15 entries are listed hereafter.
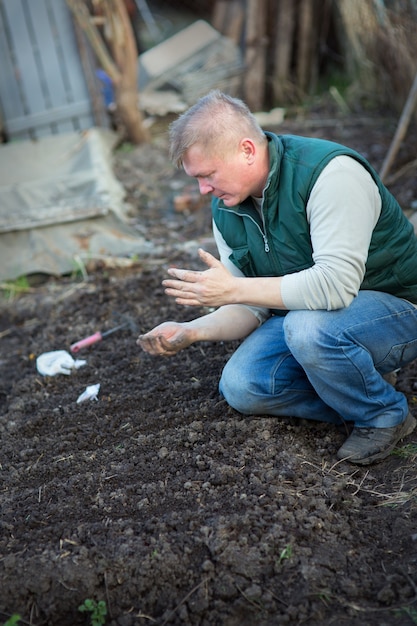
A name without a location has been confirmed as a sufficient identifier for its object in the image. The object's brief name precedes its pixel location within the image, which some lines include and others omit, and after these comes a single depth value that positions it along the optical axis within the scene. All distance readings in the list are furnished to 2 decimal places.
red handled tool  3.71
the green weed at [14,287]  4.78
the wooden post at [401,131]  5.05
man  2.29
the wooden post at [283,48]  7.55
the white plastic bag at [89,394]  3.20
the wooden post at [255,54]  7.45
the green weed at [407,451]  2.60
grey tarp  4.95
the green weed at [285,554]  2.09
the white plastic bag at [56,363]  3.54
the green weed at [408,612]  1.87
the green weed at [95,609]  2.00
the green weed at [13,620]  1.91
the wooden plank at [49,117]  7.24
